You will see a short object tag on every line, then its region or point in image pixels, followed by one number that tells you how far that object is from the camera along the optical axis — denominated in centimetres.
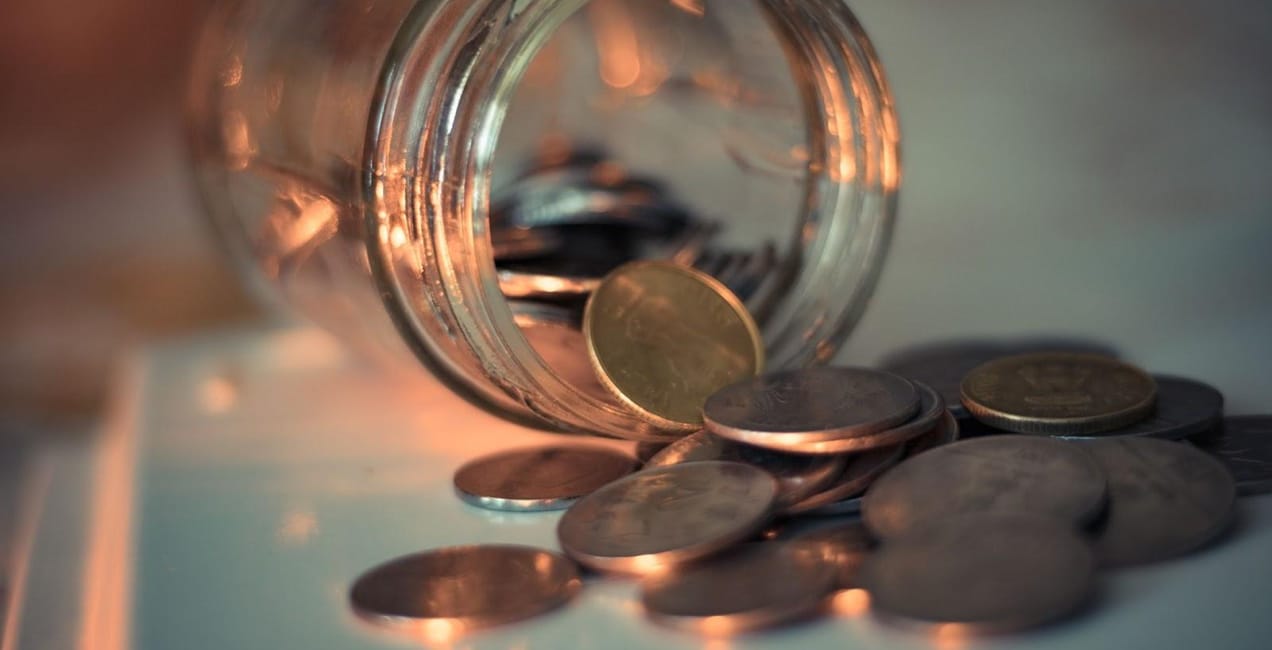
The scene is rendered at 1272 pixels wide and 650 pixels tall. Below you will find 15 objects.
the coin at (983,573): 24
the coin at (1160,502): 25
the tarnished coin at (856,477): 26
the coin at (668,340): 28
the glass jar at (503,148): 27
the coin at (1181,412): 28
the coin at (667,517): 25
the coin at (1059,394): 28
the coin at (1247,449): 26
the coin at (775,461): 26
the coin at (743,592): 24
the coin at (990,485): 25
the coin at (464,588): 25
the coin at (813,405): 26
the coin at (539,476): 28
